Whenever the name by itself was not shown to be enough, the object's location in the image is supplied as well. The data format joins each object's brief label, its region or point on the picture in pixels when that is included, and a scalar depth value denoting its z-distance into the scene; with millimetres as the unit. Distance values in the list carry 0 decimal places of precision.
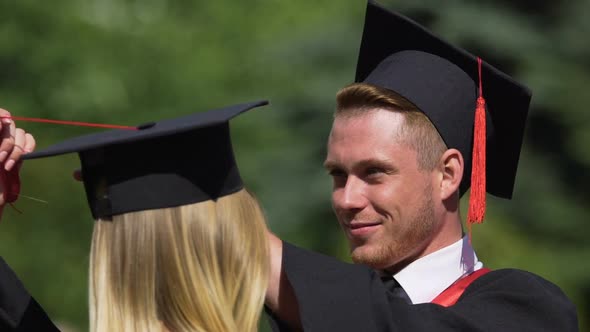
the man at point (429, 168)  6766
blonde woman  5324
